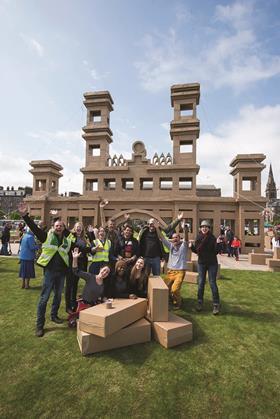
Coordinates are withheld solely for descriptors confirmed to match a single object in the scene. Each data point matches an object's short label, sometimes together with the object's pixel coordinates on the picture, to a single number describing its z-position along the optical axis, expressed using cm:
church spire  9428
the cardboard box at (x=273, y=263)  1184
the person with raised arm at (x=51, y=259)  473
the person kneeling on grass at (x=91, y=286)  489
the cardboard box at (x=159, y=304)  448
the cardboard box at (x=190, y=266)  1014
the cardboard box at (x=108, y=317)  379
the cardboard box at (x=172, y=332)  420
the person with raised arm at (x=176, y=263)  614
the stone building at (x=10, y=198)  10550
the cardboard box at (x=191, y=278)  869
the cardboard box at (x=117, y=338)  395
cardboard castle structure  2031
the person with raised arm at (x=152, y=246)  654
